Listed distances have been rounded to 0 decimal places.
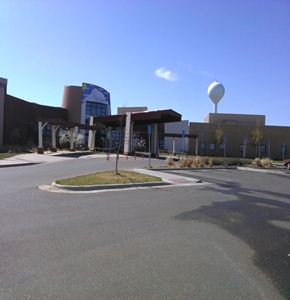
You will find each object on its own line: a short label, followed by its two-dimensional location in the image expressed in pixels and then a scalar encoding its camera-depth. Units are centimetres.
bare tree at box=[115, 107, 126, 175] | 1498
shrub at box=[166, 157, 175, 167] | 2188
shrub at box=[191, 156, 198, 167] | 2236
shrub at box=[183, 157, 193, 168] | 2184
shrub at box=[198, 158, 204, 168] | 2250
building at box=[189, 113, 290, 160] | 4878
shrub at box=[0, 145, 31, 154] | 3154
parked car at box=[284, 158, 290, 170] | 2598
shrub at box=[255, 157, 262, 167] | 2670
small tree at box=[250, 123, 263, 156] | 4484
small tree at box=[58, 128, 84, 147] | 4331
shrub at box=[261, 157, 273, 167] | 2651
